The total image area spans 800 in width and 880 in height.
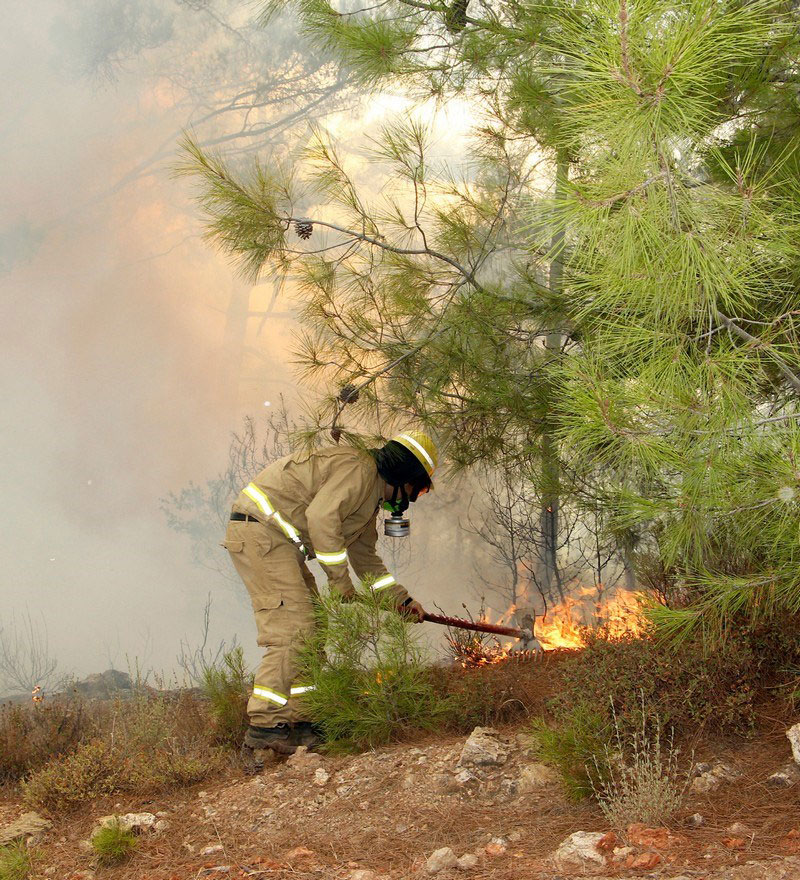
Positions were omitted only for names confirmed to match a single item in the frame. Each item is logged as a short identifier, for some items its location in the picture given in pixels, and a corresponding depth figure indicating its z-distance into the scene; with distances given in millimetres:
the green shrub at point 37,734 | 4359
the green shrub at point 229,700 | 4484
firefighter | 4129
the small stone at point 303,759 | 3955
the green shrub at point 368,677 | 3994
